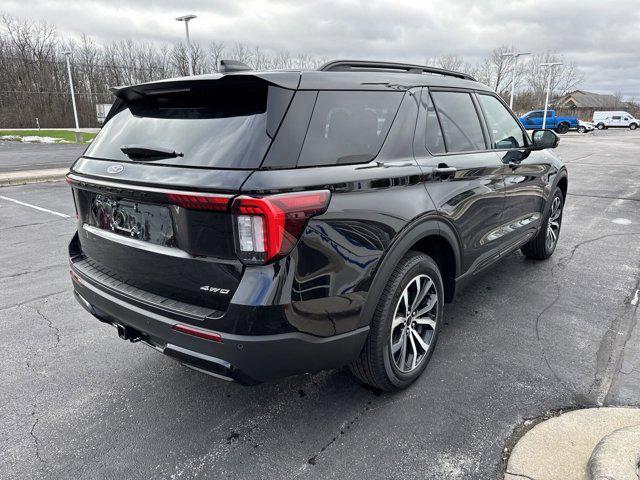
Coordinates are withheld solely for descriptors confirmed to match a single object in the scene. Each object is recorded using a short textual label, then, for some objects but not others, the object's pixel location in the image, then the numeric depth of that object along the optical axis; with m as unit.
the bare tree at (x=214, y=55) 49.38
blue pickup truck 37.94
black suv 1.95
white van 50.02
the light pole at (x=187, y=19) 20.12
